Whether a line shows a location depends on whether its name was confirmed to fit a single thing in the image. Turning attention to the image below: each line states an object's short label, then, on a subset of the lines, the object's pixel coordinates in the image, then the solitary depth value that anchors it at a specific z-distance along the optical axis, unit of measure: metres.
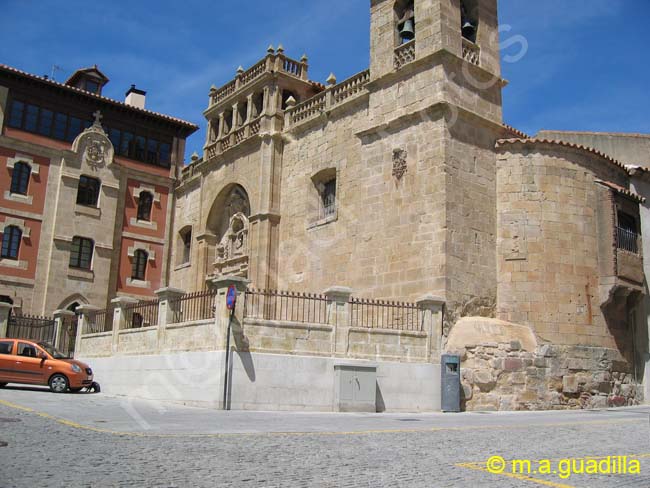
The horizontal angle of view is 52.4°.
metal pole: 14.09
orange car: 17.09
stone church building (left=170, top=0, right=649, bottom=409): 17.16
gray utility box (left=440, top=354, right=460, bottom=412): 16.08
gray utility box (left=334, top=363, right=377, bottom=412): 14.96
